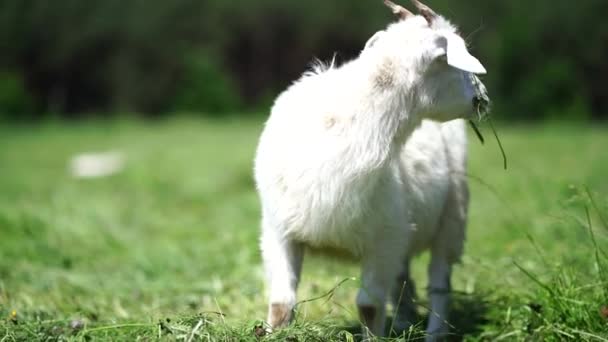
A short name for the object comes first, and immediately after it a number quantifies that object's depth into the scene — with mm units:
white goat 6289
